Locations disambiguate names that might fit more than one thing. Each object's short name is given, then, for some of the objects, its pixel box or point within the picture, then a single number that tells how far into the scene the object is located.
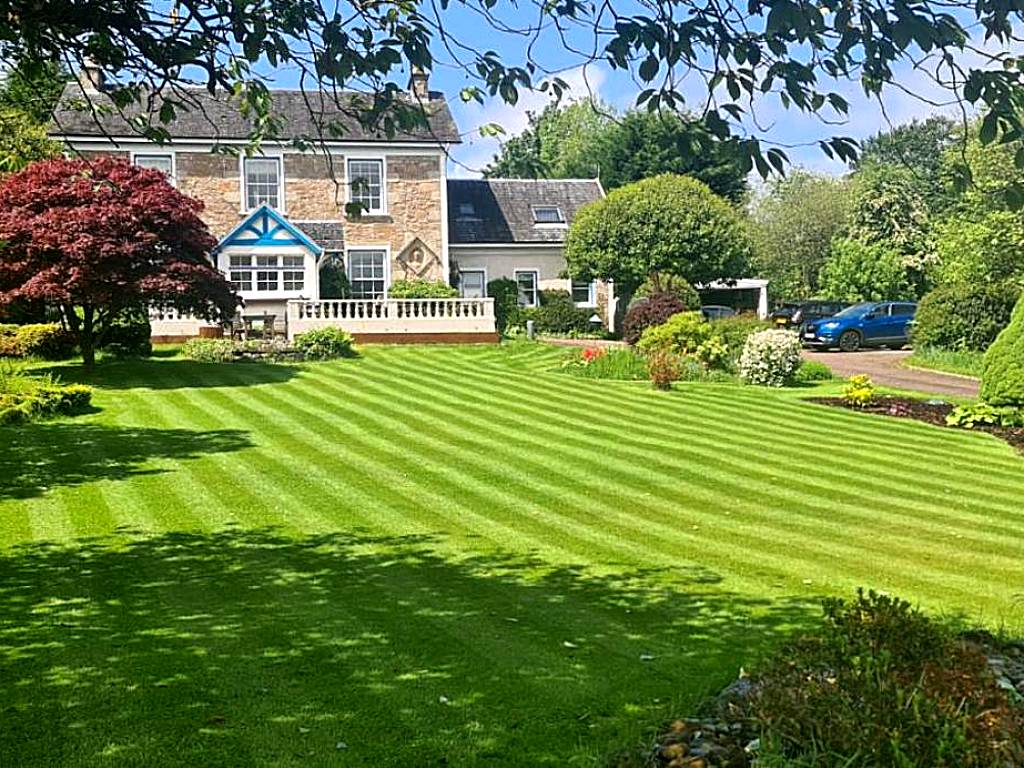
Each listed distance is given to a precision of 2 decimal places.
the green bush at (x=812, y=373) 22.31
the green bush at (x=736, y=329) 23.86
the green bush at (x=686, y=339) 23.30
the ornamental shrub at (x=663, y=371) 19.66
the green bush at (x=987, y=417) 15.37
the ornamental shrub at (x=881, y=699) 3.28
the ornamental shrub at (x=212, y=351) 23.83
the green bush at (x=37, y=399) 14.88
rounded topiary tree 36.00
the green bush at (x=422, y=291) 32.81
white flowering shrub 21.16
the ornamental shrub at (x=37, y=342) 21.30
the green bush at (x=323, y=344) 24.67
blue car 32.66
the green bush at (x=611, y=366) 22.06
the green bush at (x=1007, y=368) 15.49
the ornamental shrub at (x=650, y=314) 28.22
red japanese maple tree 19.05
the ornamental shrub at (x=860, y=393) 17.66
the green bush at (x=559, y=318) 37.56
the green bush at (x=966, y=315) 26.78
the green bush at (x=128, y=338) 23.66
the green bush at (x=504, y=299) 38.66
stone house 29.98
